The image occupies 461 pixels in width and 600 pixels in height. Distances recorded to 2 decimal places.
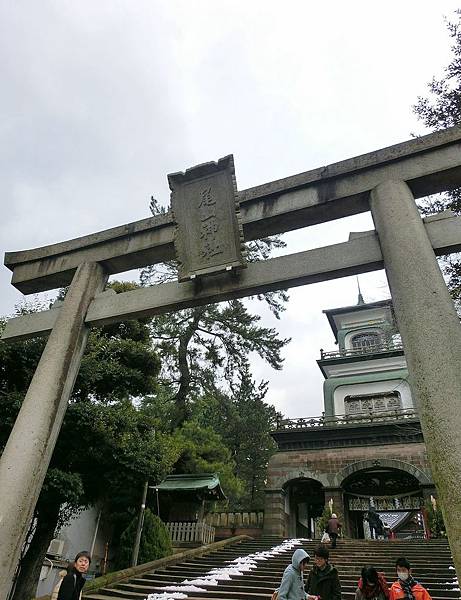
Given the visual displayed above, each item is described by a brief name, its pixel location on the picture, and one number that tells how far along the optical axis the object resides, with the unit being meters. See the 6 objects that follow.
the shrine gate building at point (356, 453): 16.78
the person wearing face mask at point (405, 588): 4.24
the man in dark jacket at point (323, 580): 4.46
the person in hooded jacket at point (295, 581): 4.25
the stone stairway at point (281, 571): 7.07
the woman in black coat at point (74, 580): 3.95
